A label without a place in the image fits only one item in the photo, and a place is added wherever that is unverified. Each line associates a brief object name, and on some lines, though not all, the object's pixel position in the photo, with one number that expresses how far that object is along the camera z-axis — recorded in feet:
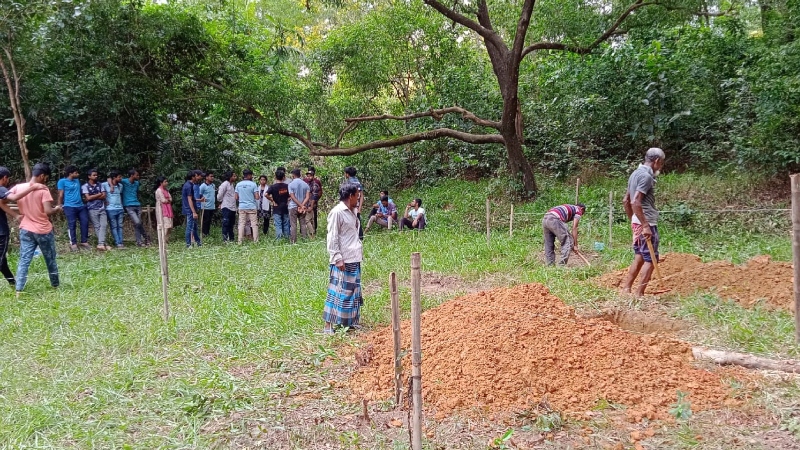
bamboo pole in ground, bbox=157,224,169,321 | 18.78
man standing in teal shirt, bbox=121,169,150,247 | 38.11
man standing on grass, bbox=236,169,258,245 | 37.91
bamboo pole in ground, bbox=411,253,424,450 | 9.98
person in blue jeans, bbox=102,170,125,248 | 36.83
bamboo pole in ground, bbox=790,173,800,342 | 13.87
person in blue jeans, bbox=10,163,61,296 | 23.79
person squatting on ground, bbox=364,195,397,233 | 42.63
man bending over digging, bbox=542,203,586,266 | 25.76
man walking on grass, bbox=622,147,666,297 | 19.03
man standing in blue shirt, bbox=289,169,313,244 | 37.24
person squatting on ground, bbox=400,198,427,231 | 41.47
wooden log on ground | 12.88
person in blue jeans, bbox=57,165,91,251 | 34.87
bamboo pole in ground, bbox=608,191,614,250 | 29.84
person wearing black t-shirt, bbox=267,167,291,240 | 37.88
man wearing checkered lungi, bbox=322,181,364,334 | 17.58
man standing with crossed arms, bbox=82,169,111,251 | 35.88
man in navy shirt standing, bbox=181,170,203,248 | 36.99
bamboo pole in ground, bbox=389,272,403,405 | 12.19
